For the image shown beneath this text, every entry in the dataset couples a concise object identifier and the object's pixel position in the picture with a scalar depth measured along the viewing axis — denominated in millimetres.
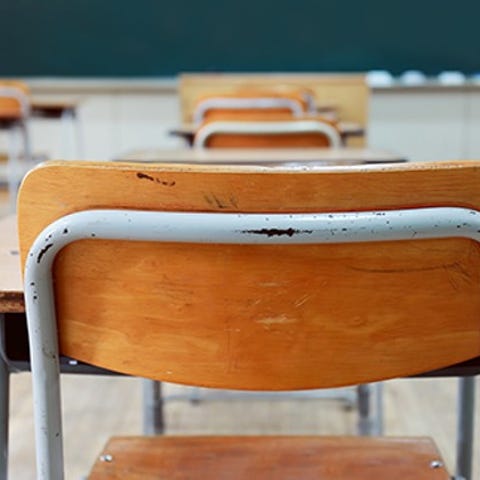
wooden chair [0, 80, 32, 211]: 4574
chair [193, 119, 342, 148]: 2289
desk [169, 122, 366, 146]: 2725
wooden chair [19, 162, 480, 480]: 644
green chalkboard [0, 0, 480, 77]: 5812
